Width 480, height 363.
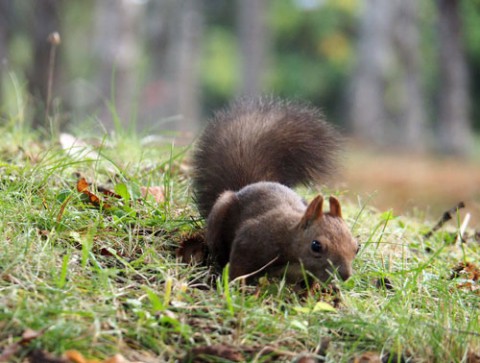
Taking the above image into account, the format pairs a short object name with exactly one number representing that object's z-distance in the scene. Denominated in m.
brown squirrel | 5.40
